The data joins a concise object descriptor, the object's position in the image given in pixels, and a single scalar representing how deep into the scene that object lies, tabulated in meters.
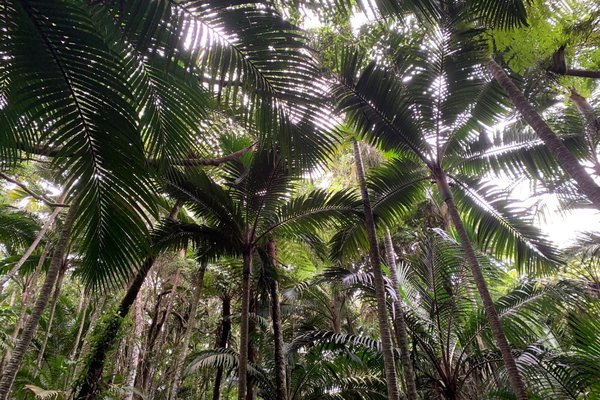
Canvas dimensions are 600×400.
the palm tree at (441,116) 4.26
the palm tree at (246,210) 5.05
